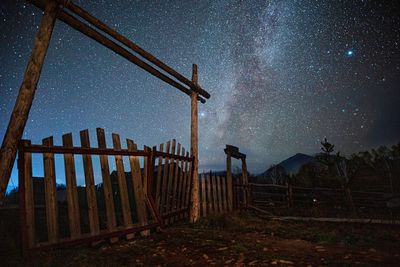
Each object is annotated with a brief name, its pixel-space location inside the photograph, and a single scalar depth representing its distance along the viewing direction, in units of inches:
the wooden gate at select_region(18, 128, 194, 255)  146.7
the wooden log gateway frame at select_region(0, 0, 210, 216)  139.2
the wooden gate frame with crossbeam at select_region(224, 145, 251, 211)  400.5
